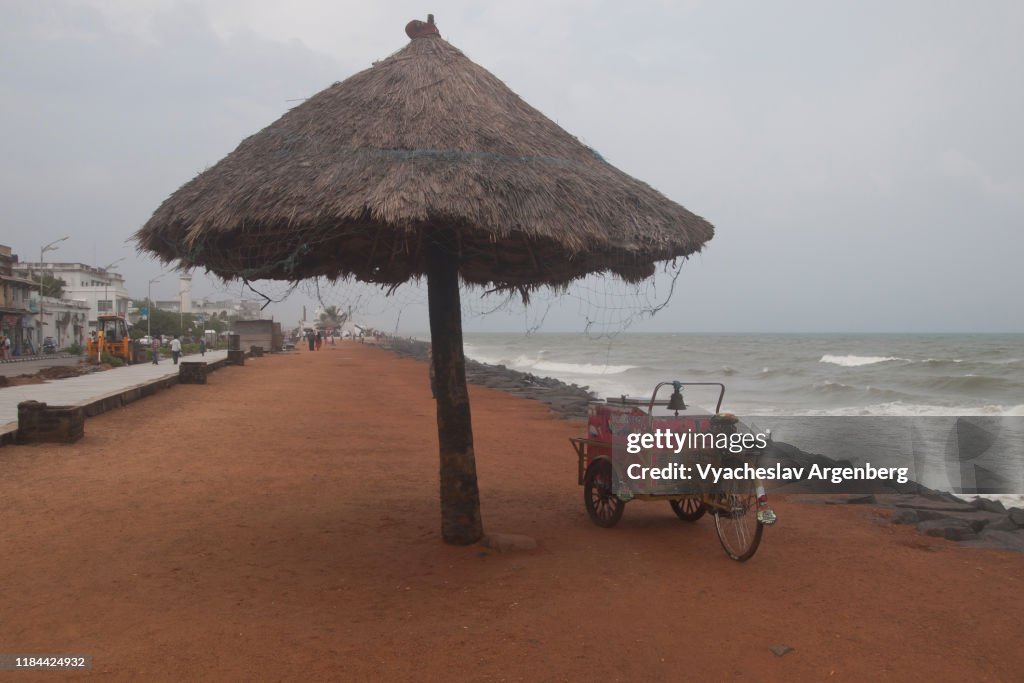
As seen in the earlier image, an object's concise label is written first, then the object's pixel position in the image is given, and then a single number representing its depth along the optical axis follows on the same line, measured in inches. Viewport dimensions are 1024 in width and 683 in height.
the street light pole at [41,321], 1784.4
